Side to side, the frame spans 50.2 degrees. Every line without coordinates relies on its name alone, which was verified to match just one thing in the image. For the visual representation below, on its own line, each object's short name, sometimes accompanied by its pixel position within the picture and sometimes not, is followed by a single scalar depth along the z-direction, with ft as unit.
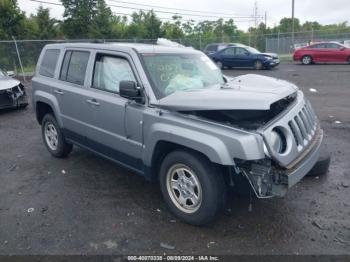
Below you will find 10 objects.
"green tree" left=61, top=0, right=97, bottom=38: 112.78
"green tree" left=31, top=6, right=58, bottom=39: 99.62
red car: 74.33
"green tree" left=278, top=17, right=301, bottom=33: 242.00
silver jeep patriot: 11.48
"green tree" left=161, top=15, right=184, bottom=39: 121.51
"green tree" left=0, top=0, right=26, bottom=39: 76.84
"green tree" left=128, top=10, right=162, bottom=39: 119.55
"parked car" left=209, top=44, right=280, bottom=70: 70.03
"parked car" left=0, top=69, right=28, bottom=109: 33.50
